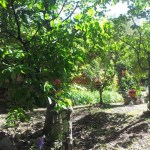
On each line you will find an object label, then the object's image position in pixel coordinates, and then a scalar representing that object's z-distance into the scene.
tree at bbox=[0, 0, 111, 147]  1.89
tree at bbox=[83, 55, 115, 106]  9.63
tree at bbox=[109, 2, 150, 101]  5.65
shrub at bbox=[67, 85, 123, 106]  10.50
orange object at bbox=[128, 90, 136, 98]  9.80
